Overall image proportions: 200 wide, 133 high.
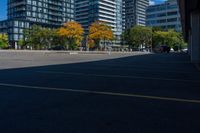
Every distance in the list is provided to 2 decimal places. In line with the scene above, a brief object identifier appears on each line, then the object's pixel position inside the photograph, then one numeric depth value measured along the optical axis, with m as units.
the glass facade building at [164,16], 90.39
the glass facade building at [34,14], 83.12
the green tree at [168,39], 69.06
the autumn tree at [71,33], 60.98
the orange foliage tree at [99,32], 64.44
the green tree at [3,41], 66.27
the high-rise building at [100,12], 99.87
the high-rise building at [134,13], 116.08
